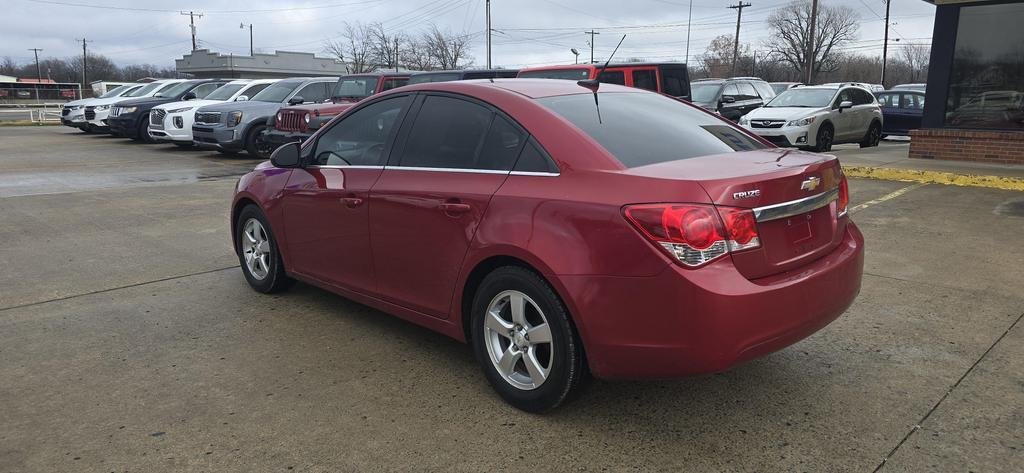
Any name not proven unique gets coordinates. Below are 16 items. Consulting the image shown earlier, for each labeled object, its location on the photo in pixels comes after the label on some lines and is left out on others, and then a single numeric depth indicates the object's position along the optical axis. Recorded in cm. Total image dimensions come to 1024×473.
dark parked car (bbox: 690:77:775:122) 1745
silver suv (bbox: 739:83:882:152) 1510
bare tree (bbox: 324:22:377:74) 7543
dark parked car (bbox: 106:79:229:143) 1944
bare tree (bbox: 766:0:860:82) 8475
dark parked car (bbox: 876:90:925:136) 1977
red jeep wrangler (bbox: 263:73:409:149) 1259
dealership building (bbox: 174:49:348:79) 7056
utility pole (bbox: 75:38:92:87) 9576
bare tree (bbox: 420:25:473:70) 7138
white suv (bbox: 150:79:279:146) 1700
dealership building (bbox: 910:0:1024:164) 1248
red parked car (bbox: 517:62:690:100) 1345
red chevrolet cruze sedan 288
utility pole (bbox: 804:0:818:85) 3475
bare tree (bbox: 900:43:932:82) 9691
